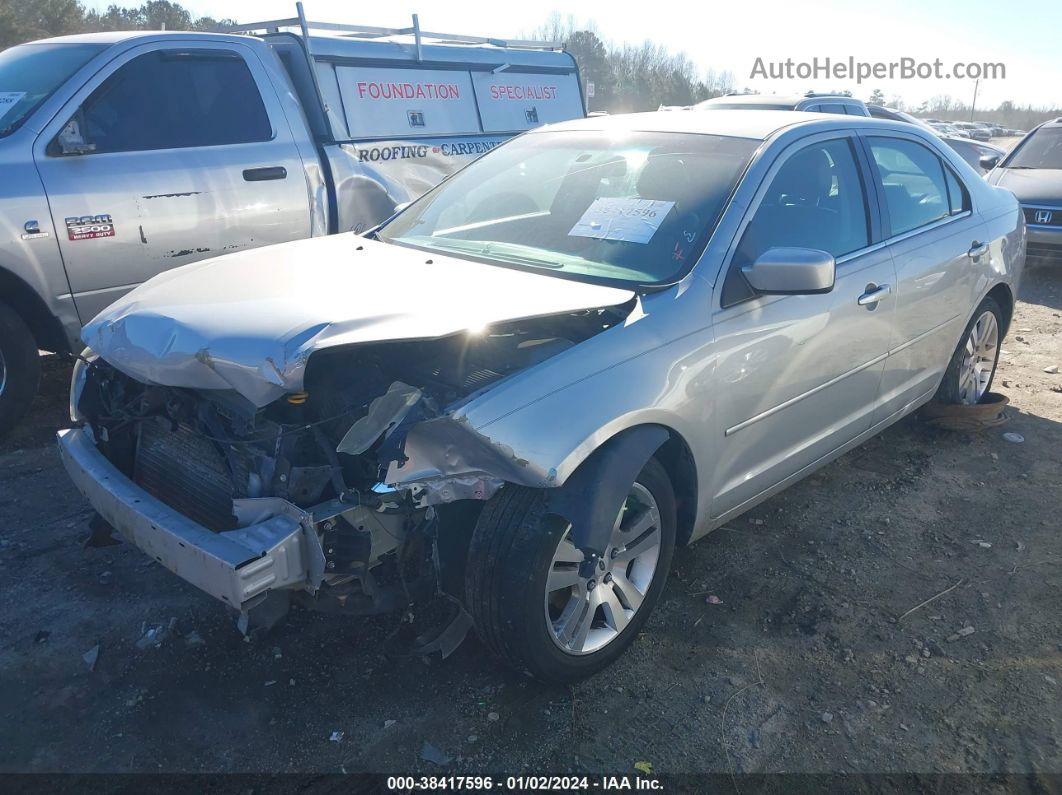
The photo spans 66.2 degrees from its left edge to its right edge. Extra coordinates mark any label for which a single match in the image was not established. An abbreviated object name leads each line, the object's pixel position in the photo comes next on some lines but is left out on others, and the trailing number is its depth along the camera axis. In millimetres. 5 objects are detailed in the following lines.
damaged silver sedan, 2434
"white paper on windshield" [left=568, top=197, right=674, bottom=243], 3203
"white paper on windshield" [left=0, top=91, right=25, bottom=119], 4645
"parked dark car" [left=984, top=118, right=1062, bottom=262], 9070
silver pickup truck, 4527
